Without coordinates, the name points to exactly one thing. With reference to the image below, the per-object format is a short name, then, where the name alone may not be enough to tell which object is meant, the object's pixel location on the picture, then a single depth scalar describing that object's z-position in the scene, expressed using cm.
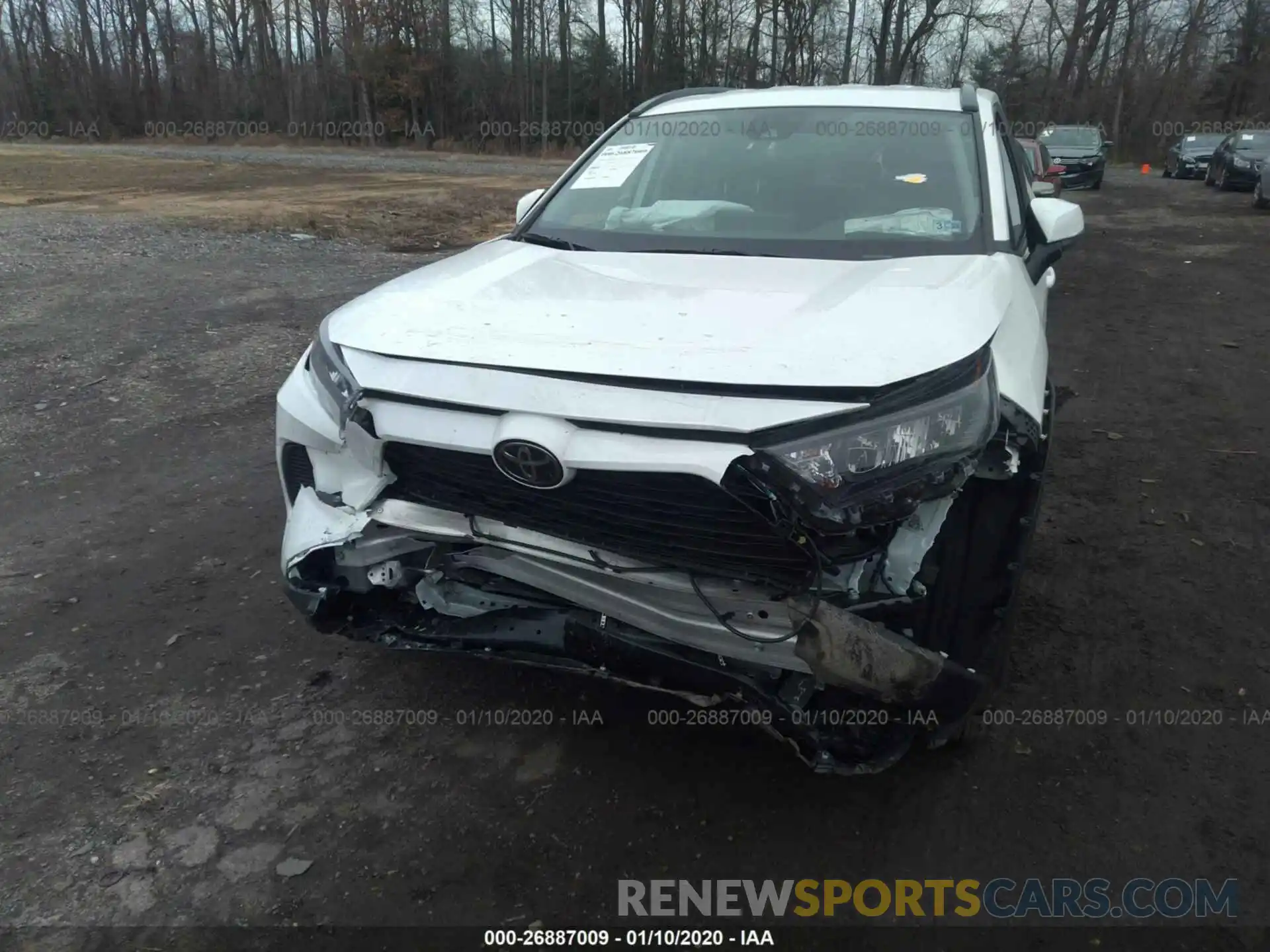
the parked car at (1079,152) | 2183
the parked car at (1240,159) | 2070
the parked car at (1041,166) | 1266
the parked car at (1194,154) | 2703
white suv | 205
